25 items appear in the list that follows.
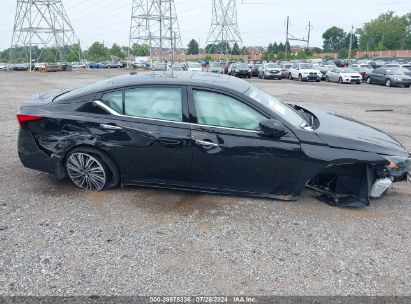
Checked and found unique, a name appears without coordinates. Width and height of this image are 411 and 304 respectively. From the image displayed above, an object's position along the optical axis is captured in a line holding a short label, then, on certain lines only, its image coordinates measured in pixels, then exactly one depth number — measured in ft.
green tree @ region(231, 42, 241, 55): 228.22
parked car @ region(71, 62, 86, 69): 201.18
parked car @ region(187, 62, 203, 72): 107.24
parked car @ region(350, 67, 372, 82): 85.37
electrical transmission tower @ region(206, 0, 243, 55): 206.28
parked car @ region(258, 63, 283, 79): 99.45
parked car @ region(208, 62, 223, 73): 112.75
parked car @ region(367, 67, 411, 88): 72.33
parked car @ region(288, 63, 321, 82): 90.43
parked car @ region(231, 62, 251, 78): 104.47
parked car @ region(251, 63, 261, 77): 108.61
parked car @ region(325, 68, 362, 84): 81.97
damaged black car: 12.54
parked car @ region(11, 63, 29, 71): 181.47
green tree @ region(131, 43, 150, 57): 234.38
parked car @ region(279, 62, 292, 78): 102.78
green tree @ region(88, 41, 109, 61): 372.99
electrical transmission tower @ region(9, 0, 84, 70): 170.91
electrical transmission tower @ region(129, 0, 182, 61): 184.44
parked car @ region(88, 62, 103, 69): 221.46
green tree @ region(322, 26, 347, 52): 403.42
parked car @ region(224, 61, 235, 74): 113.21
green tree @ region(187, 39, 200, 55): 381.32
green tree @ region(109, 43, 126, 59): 385.31
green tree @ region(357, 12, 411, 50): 336.70
